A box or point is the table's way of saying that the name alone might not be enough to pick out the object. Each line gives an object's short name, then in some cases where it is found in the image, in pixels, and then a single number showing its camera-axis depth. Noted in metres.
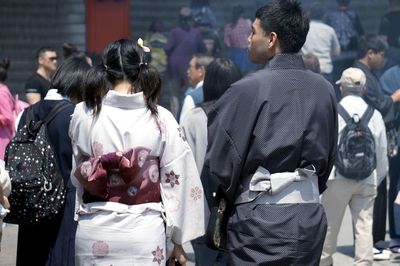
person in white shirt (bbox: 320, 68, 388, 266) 10.92
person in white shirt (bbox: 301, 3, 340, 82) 18.29
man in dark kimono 6.35
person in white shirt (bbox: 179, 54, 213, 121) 12.86
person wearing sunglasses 13.19
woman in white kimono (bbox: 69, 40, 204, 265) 6.45
